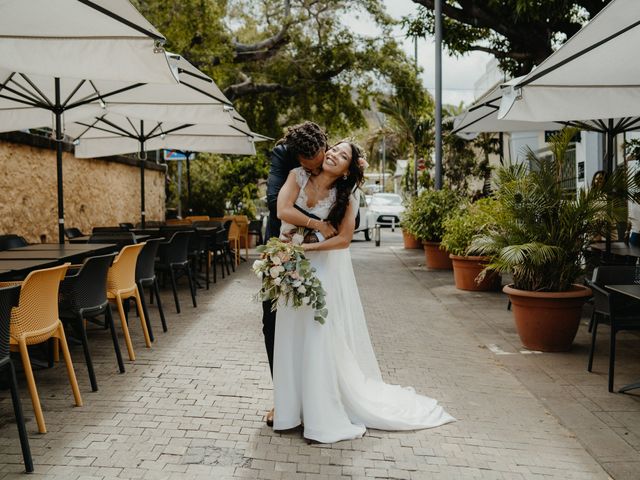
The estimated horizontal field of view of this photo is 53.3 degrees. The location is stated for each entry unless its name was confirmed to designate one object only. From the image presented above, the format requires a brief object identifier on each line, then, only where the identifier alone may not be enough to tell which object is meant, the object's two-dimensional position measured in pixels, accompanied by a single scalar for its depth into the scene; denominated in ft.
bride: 13.29
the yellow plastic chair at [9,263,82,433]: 13.17
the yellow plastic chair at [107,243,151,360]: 19.06
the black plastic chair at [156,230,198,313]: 26.61
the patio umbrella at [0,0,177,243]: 16.14
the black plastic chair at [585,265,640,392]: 16.56
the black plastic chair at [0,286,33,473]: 11.60
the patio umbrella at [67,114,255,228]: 36.01
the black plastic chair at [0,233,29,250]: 23.35
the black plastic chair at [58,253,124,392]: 16.11
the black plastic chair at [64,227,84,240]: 32.35
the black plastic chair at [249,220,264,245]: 52.13
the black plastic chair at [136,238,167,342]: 21.61
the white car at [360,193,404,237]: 80.48
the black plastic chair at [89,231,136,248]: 25.31
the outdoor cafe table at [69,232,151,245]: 27.38
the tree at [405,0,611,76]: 31.83
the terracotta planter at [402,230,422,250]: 61.41
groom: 13.14
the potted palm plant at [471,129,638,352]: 20.42
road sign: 55.46
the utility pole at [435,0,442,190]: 45.89
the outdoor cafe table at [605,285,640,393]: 15.35
